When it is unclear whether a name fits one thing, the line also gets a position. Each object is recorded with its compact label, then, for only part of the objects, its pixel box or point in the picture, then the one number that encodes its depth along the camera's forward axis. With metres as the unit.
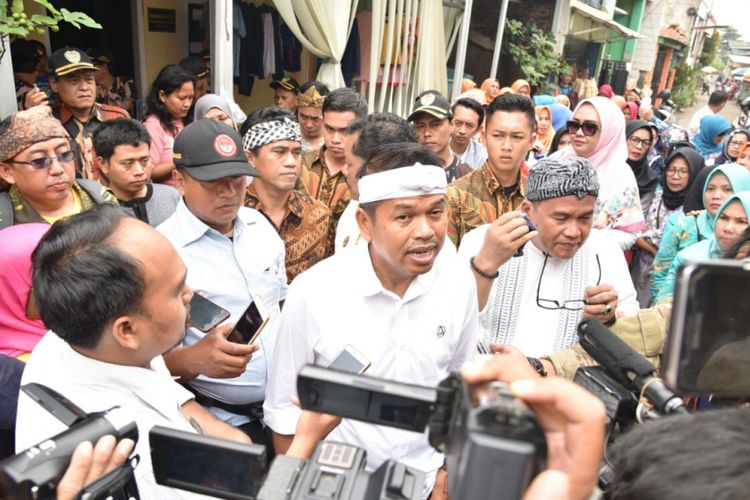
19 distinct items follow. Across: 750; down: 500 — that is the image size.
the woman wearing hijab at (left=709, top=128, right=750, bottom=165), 5.51
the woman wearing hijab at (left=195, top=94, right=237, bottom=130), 3.93
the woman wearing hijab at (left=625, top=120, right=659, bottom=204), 4.49
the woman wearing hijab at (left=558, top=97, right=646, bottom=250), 3.50
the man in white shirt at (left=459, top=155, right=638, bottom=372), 2.00
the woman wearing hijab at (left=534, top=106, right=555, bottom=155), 6.05
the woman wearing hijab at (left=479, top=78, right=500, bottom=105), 7.60
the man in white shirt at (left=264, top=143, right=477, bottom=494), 1.66
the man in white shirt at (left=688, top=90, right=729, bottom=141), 8.27
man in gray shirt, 2.88
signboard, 6.08
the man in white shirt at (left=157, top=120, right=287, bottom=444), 1.89
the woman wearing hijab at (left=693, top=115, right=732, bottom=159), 6.65
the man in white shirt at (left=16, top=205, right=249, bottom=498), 1.19
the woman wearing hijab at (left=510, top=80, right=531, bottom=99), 8.05
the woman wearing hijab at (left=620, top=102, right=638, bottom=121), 9.36
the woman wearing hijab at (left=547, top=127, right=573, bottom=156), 5.18
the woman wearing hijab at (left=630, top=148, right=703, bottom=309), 4.03
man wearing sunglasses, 2.19
